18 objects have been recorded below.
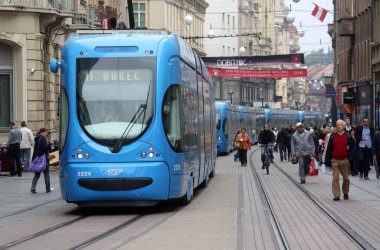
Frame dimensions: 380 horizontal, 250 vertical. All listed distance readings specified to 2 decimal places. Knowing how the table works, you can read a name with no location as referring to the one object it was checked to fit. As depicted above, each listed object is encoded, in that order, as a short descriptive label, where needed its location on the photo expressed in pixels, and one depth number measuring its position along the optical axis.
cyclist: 36.19
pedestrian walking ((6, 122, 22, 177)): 33.28
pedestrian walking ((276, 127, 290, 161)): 47.12
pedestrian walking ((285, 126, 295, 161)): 46.80
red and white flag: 57.97
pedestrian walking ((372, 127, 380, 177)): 28.12
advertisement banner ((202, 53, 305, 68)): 66.69
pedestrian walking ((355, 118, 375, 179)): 30.95
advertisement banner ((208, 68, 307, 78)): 69.94
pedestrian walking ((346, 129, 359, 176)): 32.75
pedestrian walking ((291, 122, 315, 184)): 28.52
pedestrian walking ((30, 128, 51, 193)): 24.59
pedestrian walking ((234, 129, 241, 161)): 41.84
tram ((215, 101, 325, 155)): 56.16
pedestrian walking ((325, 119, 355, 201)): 22.08
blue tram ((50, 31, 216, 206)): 18.53
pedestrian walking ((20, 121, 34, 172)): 34.41
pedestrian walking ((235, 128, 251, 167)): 40.97
